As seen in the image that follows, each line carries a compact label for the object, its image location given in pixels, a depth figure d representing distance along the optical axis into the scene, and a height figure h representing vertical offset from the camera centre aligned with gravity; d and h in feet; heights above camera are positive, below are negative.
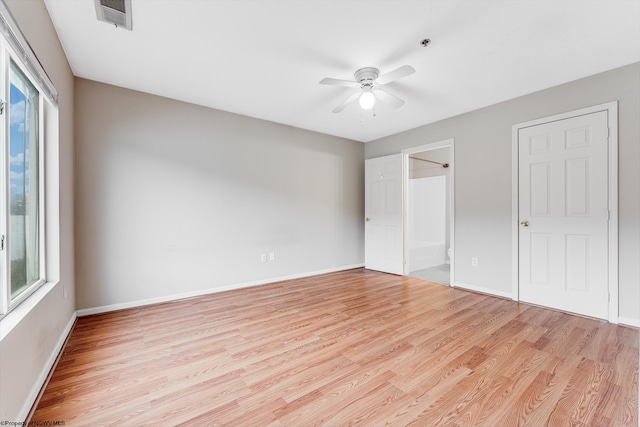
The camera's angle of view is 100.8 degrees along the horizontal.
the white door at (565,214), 8.45 -0.15
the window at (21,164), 4.29 +0.97
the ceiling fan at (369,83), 7.26 +3.82
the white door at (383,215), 14.40 -0.23
